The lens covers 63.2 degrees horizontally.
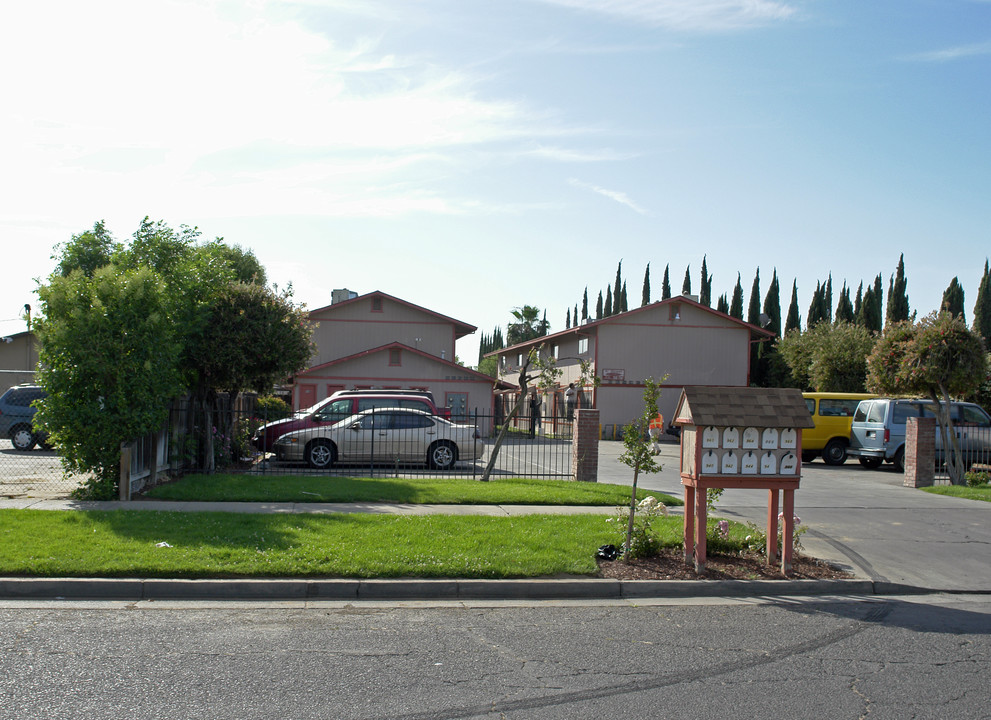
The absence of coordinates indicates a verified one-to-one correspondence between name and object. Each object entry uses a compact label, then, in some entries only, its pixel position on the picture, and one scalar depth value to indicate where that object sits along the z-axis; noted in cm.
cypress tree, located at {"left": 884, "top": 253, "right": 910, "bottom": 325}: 5722
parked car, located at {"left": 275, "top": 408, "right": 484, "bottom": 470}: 1739
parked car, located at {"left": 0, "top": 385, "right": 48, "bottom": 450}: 2102
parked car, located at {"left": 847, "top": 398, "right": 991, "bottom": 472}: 2236
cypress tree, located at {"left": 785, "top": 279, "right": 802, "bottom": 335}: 6144
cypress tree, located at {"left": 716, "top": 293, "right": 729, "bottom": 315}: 6212
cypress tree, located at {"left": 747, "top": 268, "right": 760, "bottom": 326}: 6128
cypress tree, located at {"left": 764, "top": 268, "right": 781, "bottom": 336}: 6095
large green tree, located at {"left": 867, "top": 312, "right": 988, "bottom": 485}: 1756
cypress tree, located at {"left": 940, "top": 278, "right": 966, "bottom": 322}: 5819
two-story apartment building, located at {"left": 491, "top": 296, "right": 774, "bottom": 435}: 3950
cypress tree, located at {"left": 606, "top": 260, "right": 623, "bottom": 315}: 7494
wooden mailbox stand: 833
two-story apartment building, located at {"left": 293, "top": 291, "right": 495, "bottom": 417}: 3391
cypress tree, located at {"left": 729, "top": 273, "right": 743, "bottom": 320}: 6250
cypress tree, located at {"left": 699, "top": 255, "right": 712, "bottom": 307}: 6556
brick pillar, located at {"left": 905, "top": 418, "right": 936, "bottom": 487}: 1717
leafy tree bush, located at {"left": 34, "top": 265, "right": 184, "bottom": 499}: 1177
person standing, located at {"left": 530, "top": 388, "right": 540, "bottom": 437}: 3609
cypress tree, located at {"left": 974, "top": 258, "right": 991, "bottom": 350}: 5644
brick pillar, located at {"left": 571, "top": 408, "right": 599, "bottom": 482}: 1515
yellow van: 2459
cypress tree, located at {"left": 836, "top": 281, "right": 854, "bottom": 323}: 5703
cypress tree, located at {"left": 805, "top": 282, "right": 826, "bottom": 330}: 5884
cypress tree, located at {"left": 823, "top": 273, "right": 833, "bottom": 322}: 6041
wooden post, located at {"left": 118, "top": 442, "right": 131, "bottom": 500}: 1191
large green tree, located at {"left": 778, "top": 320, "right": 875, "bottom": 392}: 4459
